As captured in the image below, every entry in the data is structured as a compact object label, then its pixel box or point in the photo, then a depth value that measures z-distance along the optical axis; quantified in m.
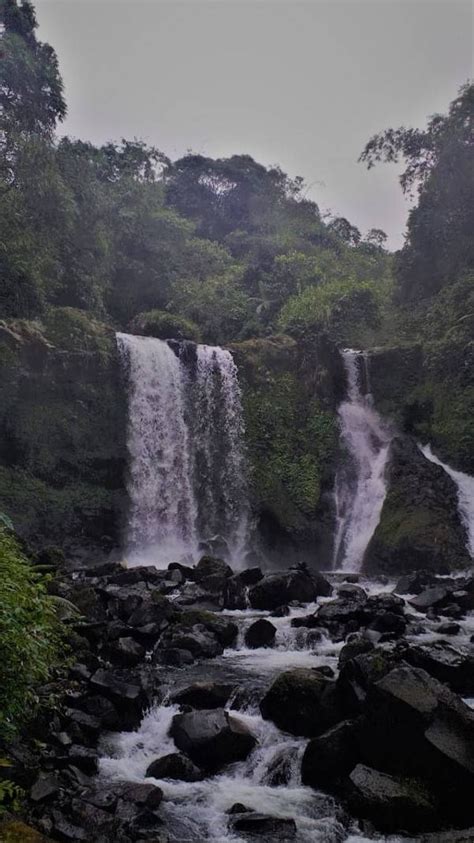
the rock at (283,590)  14.15
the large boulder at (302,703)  7.58
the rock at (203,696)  8.43
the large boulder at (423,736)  5.97
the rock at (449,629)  11.94
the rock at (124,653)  9.78
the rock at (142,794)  6.17
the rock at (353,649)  9.55
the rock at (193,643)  10.65
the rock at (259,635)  11.37
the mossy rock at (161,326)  28.72
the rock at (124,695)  7.98
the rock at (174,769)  6.84
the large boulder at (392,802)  5.84
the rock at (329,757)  6.61
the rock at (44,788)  5.79
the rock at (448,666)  8.59
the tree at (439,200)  31.25
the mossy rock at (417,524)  19.33
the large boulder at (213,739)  7.11
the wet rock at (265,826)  5.82
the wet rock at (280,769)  6.81
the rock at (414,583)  16.06
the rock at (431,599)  14.02
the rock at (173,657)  10.19
